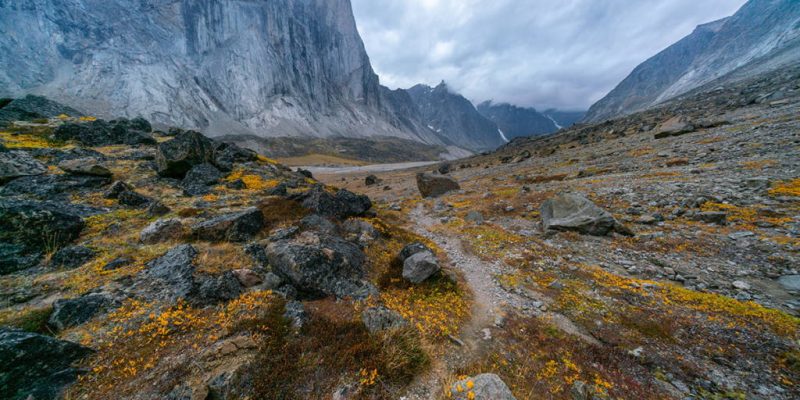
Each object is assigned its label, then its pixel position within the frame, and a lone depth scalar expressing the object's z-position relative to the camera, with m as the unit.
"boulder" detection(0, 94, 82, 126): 24.47
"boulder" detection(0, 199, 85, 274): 9.17
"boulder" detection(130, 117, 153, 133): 31.27
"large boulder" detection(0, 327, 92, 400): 5.20
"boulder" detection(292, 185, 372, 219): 17.84
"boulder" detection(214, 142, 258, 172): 24.58
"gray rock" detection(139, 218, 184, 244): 11.48
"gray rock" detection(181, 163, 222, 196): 18.89
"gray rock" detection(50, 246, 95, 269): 9.30
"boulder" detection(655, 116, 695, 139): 37.81
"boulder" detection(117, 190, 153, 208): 14.72
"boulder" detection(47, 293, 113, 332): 6.87
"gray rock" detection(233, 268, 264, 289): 9.66
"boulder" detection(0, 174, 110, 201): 13.57
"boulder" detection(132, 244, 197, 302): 8.45
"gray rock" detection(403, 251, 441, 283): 11.62
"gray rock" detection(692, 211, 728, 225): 13.84
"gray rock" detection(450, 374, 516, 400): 5.76
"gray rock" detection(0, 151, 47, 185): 14.19
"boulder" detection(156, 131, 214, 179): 19.86
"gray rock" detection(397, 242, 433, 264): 13.70
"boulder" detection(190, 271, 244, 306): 8.48
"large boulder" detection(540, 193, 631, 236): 15.39
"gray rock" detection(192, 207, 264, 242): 12.09
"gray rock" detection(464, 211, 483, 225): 22.05
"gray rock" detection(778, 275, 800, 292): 9.16
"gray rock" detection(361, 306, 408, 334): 8.16
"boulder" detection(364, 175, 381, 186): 66.19
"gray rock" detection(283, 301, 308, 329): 7.88
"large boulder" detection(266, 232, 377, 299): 9.79
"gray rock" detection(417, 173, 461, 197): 36.62
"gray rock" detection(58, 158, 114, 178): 16.11
